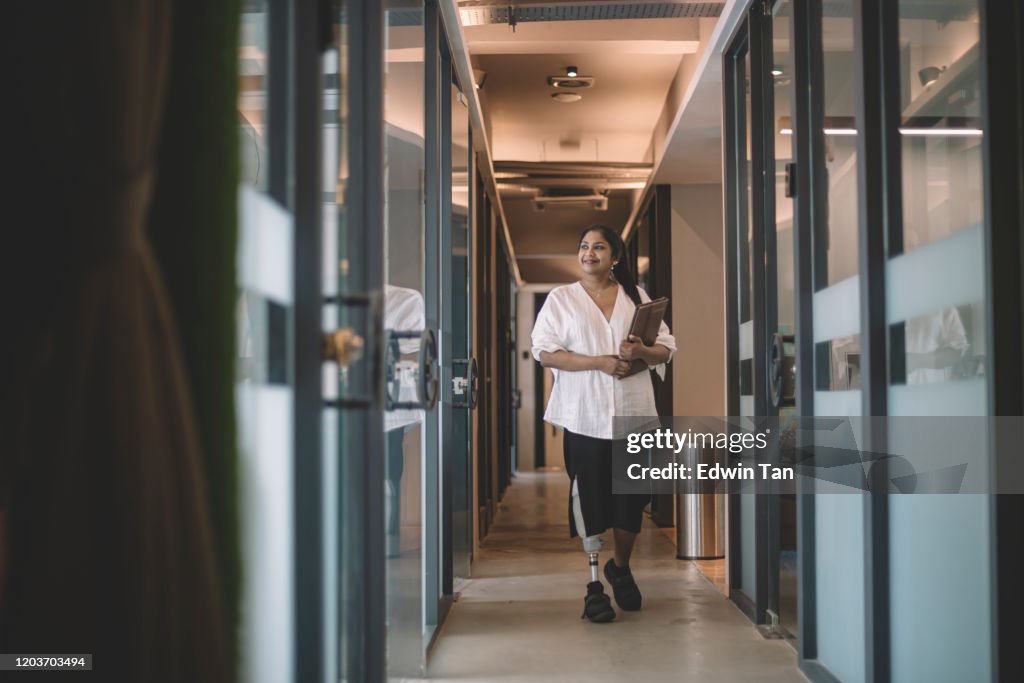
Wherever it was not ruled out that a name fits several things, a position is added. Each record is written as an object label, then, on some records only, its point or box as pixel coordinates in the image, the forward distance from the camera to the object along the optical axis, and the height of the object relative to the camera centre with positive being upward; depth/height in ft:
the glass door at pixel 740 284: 13.74 +1.22
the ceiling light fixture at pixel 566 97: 26.23 +7.30
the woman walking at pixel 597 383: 12.94 -0.17
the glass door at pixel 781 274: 11.35 +1.16
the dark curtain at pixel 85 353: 3.41 +0.08
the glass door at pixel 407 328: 8.05 +0.38
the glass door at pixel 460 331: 14.30 +0.66
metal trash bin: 17.90 -2.77
